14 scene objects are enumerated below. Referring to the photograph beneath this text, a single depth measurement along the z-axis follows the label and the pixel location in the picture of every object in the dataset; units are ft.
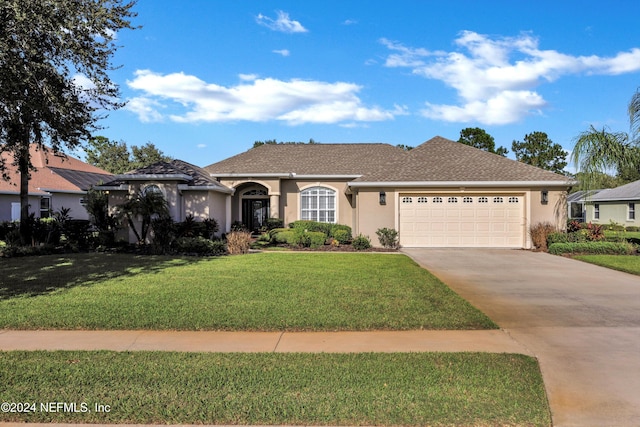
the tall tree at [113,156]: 154.61
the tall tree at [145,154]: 151.02
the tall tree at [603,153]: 59.11
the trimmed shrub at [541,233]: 56.80
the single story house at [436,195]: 59.62
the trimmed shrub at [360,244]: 57.82
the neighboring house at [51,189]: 85.61
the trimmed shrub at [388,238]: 58.90
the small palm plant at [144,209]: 56.34
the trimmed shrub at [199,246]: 51.90
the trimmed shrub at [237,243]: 52.16
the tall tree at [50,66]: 32.04
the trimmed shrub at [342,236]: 61.26
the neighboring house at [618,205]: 104.27
